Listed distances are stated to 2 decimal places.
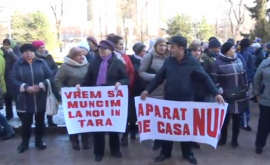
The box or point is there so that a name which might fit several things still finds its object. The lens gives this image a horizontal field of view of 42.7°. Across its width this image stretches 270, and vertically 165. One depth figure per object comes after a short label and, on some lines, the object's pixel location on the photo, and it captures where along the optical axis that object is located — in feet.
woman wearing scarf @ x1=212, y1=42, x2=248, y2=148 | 17.75
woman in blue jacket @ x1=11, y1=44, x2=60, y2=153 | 17.74
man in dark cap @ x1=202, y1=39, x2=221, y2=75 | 19.35
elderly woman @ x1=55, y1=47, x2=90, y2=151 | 18.06
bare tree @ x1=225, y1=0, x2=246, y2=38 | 113.70
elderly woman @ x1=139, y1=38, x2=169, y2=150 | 17.75
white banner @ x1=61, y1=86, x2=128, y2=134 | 17.07
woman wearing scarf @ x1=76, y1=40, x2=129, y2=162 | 16.57
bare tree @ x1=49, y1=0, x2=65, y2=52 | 108.46
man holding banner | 15.49
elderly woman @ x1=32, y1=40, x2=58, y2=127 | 22.30
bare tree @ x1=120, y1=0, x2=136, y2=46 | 113.91
